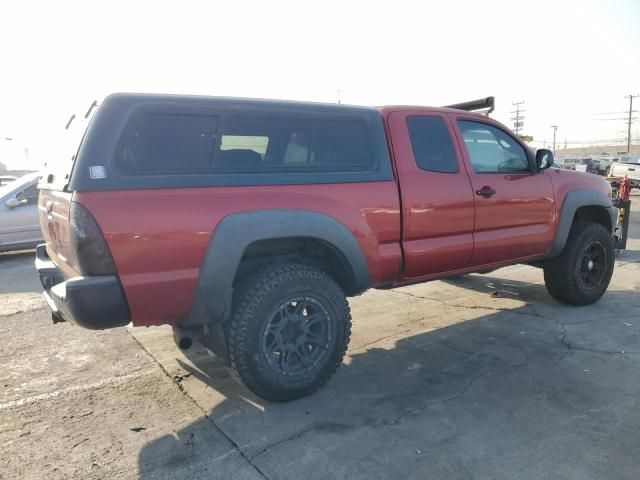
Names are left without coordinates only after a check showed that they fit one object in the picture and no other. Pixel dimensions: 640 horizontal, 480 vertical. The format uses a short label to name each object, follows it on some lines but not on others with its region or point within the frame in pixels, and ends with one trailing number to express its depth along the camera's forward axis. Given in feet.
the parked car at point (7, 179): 42.46
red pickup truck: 8.61
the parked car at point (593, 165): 121.56
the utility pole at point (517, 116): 230.36
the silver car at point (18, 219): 28.25
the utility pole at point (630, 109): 264.48
